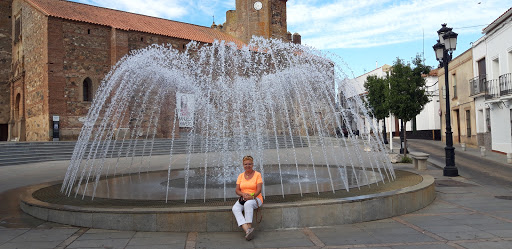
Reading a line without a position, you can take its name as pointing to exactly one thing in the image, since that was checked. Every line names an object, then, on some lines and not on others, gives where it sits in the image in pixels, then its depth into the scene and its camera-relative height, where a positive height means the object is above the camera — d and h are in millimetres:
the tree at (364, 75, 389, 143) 22719 +2234
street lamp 9070 +171
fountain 5238 -635
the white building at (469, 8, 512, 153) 15320 +2050
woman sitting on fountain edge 3855 -702
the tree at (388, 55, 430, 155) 15297 +1572
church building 20562 +5260
